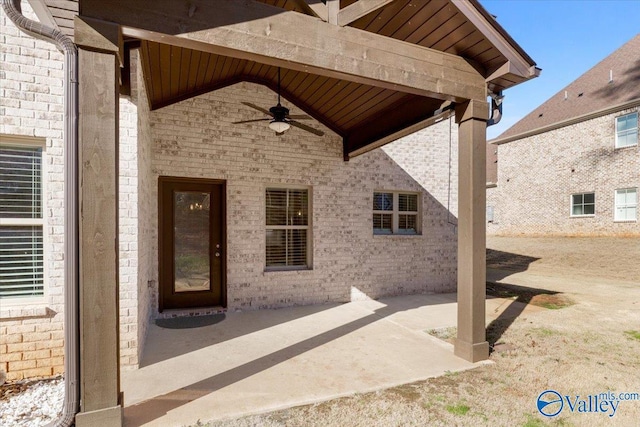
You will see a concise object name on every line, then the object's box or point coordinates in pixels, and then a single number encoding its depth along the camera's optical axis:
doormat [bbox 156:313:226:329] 5.10
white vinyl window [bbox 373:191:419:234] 7.41
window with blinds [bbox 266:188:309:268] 6.41
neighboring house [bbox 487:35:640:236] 13.90
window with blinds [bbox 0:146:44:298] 3.31
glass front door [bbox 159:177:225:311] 5.70
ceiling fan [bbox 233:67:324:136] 5.09
